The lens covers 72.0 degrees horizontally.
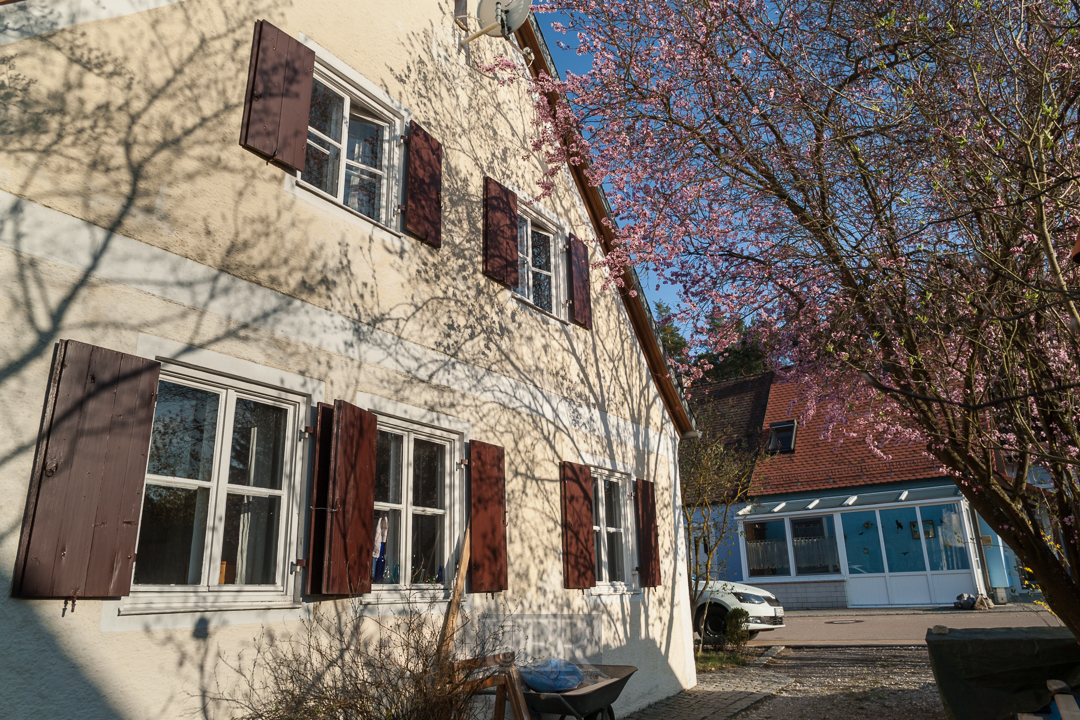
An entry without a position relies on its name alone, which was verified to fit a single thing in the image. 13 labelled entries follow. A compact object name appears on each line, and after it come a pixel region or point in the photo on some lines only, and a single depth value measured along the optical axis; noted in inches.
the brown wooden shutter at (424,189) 241.3
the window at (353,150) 218.1
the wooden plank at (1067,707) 223.0
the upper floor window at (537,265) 314.2
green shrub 493.0
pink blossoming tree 221.9
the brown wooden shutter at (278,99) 189.2
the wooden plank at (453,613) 199.2
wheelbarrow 195.6
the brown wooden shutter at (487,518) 231.8
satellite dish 296.8
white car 532.4
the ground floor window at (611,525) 322.0
